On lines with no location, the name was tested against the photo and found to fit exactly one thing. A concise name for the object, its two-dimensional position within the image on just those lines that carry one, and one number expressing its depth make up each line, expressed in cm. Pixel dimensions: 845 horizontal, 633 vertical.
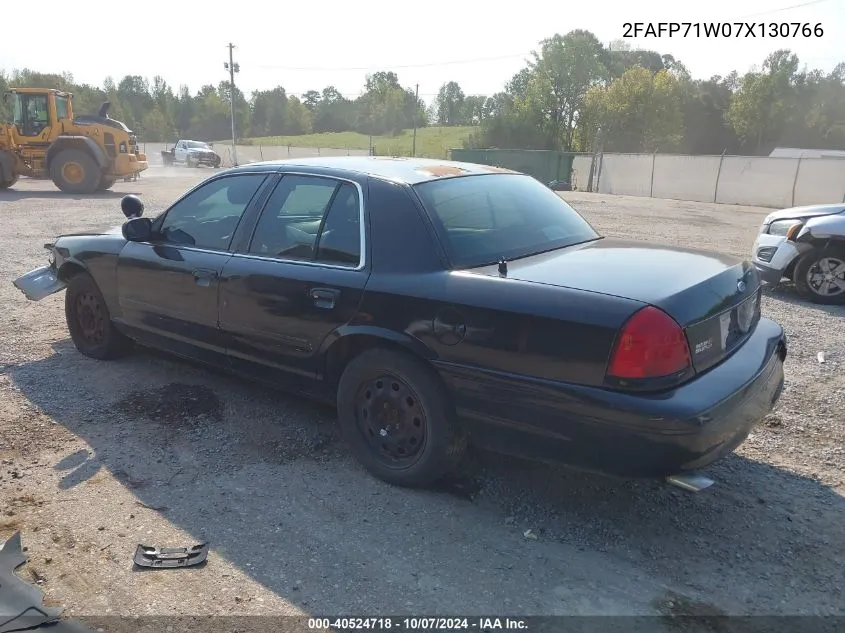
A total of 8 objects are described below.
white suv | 712
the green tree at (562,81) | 5988
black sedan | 267
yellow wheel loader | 1947
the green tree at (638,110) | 5625
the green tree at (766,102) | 6228
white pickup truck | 4075
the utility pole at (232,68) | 4716
